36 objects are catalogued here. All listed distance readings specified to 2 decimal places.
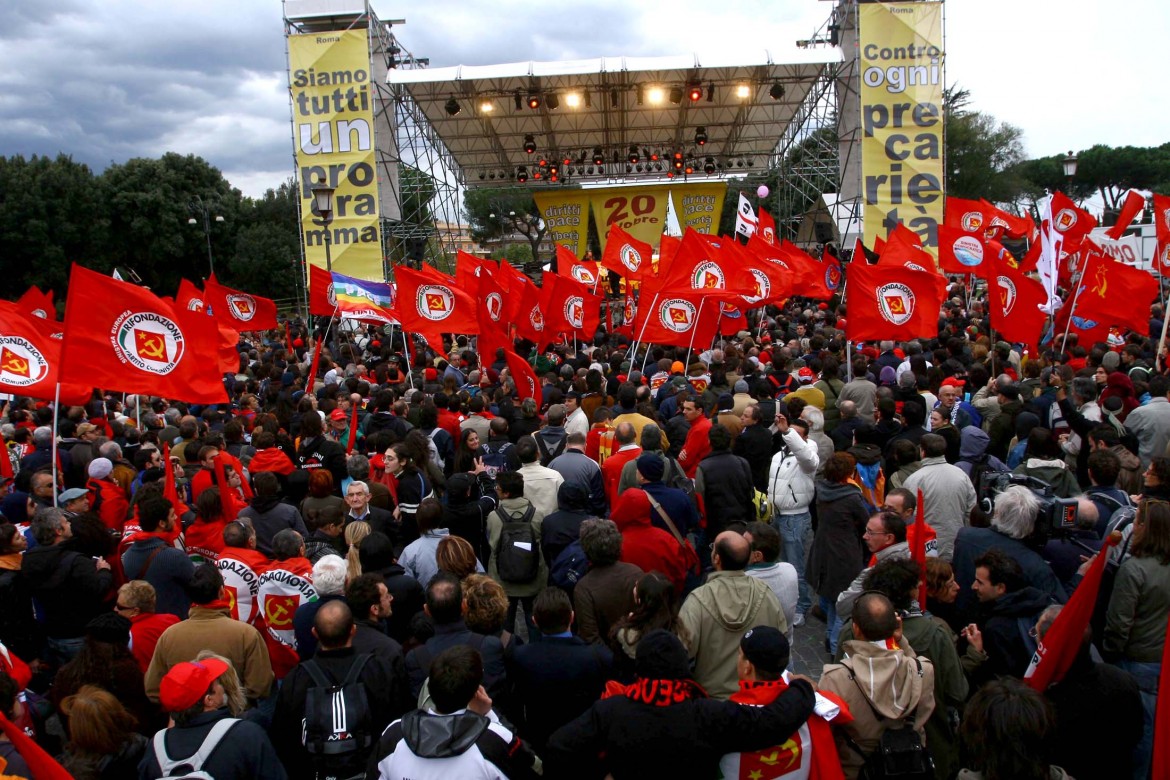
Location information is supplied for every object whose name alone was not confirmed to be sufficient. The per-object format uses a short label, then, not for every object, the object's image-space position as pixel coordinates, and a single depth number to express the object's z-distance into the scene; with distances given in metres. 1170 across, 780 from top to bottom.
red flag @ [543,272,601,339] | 12.26
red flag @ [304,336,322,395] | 9.93
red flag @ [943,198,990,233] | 14.52
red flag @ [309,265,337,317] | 14.29
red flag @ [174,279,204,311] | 11.76
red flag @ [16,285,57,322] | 12.93
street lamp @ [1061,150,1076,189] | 16.41
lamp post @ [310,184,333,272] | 15.79
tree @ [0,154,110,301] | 39.81
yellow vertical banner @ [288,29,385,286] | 22.69
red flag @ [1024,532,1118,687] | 3.02
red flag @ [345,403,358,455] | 8.09
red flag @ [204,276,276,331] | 13.80
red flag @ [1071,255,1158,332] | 10.49
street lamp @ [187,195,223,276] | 40.75
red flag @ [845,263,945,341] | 9.40
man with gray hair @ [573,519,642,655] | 4.31
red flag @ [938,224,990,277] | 14.30
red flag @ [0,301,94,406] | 6.98
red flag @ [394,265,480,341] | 10.86
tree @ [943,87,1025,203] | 51.63
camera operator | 4.35
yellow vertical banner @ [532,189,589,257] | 33.62
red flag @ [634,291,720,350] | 10.59
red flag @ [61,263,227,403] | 6.00
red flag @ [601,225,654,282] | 14.86
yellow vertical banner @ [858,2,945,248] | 22.20
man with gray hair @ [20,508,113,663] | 4.57
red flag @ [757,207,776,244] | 16.36
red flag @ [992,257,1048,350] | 9.95
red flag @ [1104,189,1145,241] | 11.98
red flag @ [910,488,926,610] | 4.08
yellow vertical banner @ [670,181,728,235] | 33.28
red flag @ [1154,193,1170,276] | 11.30
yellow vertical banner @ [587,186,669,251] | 33.44
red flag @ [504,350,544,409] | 8.97
